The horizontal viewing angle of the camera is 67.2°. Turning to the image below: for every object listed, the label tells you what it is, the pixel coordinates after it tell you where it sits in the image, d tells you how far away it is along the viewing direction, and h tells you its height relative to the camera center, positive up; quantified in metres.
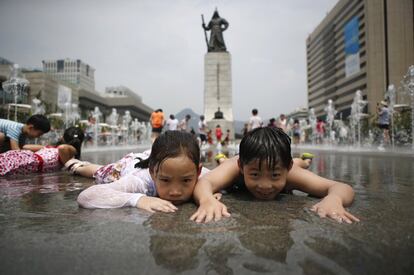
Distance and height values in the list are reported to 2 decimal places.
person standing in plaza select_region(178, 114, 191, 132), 14.99 +0.94
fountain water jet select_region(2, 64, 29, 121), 17.19 +3.52
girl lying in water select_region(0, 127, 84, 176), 3.69 -0.18
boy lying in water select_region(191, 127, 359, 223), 1.60 -0.25
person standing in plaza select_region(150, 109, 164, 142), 11.34 +0.82
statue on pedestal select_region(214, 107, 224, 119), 23.94 +2.00
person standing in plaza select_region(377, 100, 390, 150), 10.19 +0.75
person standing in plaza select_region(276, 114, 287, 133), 13.98 +0.88
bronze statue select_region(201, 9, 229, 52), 25.02 +8.74
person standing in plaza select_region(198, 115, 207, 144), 15.71 +0.57
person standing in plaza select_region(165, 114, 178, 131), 12.92 +0.80
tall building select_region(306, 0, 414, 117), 51.84 +17.85
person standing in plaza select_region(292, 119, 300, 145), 16.81 +0.50
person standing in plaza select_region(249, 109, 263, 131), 12.78 +0.82
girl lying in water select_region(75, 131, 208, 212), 1.75 -0.25
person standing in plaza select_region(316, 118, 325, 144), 18.66 +0.67
